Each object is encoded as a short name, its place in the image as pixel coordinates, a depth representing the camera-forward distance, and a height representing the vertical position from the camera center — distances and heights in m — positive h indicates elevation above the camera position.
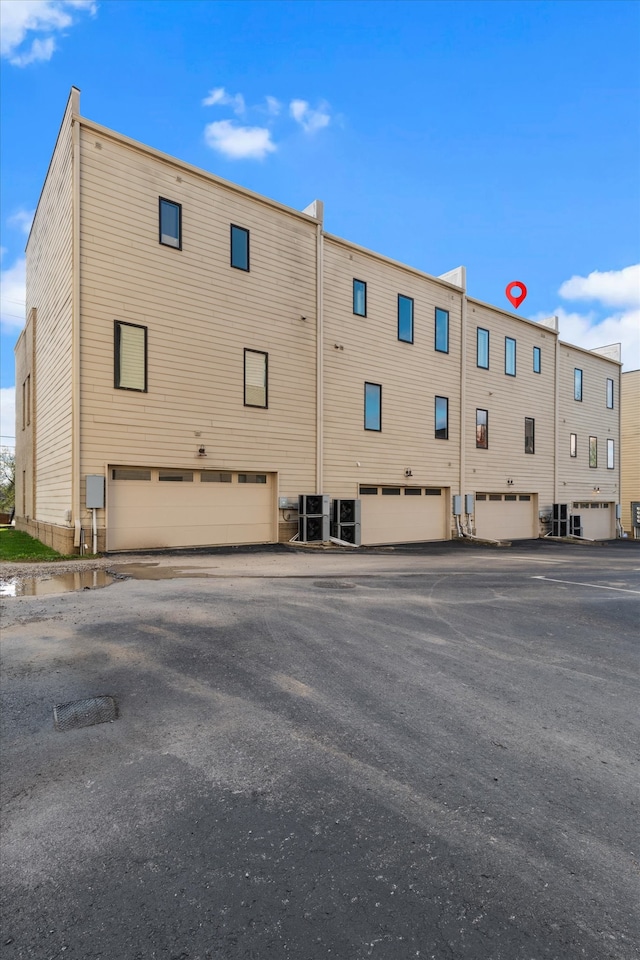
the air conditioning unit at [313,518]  14.74 -0.88
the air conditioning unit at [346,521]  15.41 -1.00
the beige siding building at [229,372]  11.98 +3.76
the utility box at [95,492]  11.41 -0.09
